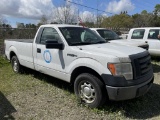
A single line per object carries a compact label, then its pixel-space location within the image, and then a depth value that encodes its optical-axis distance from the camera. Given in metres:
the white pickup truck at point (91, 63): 2.61
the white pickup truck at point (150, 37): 6.50
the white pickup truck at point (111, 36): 5.59
